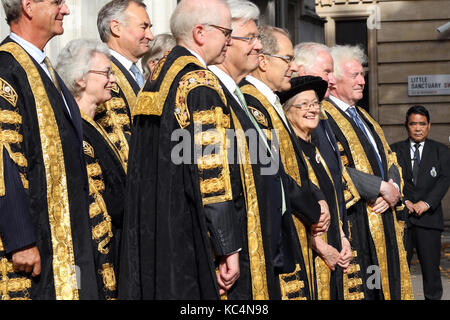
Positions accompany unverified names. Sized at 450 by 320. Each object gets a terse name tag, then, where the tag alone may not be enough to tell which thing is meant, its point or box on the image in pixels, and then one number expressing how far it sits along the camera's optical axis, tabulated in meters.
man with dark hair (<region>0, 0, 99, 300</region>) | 8.23
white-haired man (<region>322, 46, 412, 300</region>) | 13.51
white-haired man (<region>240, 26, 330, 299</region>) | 10.55
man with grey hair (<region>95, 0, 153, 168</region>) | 11.66
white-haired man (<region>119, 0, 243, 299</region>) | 8.27
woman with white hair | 9.59
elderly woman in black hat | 11.60
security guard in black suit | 19.19
